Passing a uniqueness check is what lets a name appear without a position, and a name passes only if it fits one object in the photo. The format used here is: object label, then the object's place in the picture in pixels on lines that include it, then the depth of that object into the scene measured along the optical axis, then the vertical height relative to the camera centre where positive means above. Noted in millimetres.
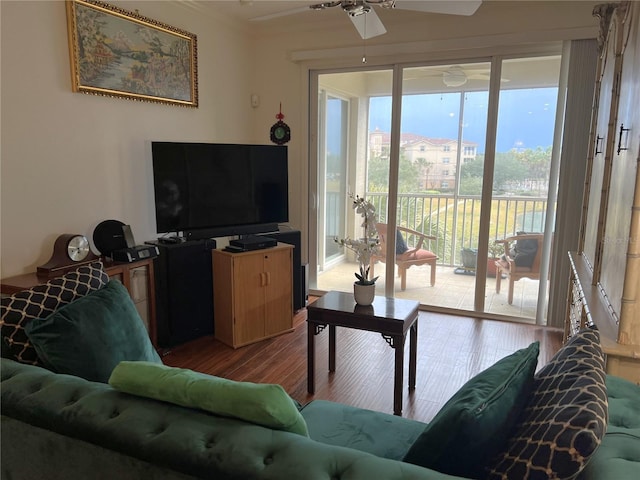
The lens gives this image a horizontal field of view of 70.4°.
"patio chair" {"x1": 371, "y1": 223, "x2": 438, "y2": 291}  4469 -750
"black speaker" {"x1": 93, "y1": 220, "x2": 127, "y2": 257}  2986 -431
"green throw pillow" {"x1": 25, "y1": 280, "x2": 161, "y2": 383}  1562 -595
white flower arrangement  2674 -407
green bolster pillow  1099 -554
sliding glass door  3885 +84
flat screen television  3328 -120
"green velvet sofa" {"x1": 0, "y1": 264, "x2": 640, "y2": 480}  959 -604
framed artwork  2863 +817
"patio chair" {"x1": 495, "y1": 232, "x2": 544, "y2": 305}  3990 -734
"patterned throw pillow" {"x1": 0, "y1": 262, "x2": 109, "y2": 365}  1586 -489
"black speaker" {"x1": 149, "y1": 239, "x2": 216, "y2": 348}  3270 -873
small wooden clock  2629 -502
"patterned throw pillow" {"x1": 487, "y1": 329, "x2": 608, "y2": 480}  899 -529
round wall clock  4602 +425
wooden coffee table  2469 -818
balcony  4000 -558
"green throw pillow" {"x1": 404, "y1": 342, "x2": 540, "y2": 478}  1026 -582
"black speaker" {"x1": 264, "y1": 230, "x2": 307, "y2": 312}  4059 -804
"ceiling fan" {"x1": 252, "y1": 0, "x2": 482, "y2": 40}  2352 +915
